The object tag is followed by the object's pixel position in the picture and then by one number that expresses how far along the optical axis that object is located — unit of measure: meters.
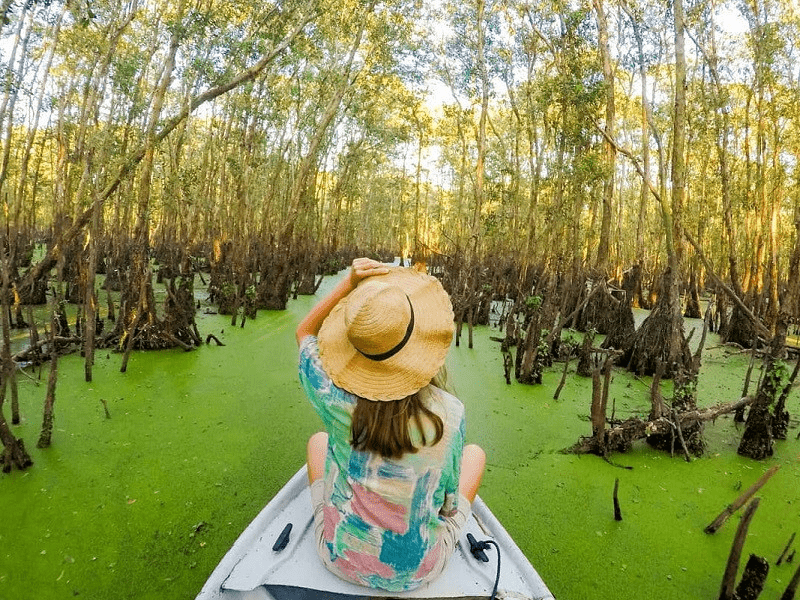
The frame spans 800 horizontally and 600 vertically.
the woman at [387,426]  1.11
